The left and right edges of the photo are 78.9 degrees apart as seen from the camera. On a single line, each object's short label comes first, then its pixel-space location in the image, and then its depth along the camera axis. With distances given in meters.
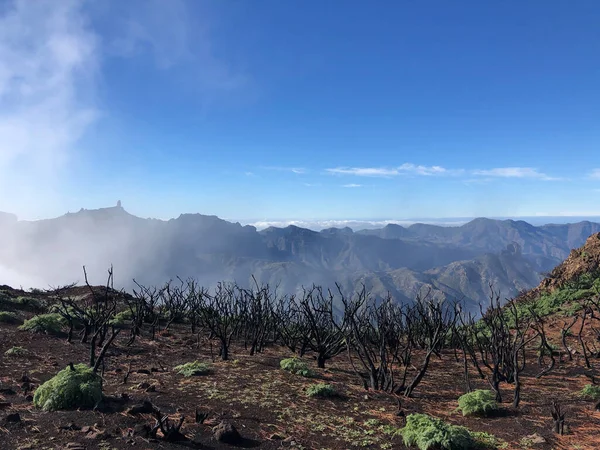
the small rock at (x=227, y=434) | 7.28
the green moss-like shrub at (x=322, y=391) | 10.96
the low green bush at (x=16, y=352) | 13.66
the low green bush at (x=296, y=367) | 13.60
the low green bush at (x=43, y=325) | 18.77
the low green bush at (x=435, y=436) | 7.29
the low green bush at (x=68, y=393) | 8.31
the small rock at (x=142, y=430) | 7.05
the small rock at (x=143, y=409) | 8.15
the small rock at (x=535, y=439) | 7.81
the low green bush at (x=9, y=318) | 21.22
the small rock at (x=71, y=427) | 7.15
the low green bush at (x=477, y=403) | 9.74
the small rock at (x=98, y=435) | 6.87
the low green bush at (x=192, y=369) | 12.45
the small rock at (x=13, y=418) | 7.36
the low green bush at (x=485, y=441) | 7.61
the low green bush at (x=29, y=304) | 28.62
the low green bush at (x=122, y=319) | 23.15
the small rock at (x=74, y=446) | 6.38
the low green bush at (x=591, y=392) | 11.15
